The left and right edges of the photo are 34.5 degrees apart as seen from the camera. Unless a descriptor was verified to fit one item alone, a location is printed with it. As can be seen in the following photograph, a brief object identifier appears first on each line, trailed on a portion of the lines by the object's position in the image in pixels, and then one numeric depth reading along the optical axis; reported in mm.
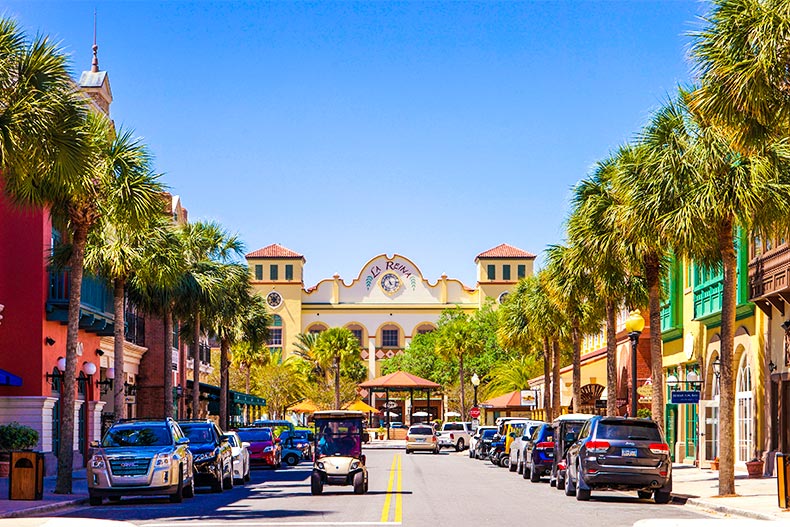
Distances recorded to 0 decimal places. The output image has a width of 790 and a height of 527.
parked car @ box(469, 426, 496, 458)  62809
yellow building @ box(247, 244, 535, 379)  133875
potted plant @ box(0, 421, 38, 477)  34531
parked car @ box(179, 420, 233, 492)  29859
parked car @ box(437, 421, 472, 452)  74125
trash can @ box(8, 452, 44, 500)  25469
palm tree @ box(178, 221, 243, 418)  46625
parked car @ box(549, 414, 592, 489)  32094
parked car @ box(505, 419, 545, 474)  39750
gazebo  88625
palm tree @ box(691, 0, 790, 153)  20000
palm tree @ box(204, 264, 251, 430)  49906
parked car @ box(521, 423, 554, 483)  35594
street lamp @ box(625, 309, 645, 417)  35625
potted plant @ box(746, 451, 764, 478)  34375
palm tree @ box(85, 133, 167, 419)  29266
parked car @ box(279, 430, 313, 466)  51656
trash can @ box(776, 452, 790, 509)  22797
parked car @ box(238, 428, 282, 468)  45719
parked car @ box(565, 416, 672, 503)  26000
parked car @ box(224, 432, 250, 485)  34000
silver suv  24812
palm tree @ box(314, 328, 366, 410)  103375
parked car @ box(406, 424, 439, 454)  68125
